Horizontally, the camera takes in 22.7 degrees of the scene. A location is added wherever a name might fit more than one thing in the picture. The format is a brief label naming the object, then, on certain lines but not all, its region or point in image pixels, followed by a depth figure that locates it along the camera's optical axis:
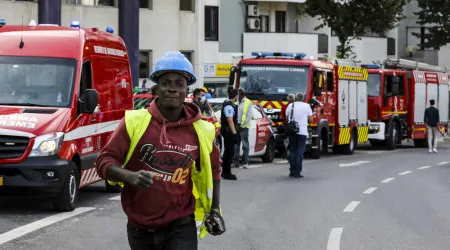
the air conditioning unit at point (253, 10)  58.00
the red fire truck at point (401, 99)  36.59
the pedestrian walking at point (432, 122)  35.46
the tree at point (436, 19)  67.44
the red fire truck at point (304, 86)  28.81
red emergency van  13.59
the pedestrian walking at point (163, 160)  6.02
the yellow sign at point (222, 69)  54.12
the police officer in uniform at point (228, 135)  20.39
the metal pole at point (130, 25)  41.78
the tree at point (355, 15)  52.25
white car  25.52
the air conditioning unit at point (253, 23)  58.22
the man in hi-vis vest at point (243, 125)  23.02
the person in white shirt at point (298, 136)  21.44
